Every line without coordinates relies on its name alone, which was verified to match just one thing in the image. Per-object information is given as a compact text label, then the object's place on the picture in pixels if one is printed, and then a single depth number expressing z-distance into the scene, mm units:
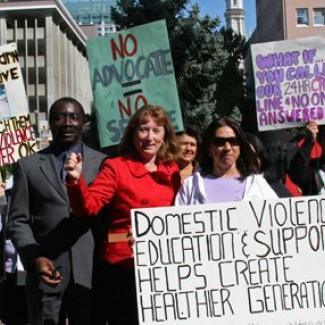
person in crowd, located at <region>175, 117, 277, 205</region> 3959
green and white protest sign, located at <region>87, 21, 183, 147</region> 5805
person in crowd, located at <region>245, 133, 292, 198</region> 4645
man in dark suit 4000
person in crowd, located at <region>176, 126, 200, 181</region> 5156
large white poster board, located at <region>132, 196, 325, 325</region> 3848
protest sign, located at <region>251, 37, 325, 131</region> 6969
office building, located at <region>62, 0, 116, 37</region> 97250
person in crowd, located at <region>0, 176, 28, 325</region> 5738
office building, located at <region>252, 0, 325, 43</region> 66500
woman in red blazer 3895
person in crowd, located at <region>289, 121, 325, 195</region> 6180
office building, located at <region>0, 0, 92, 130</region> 67188
